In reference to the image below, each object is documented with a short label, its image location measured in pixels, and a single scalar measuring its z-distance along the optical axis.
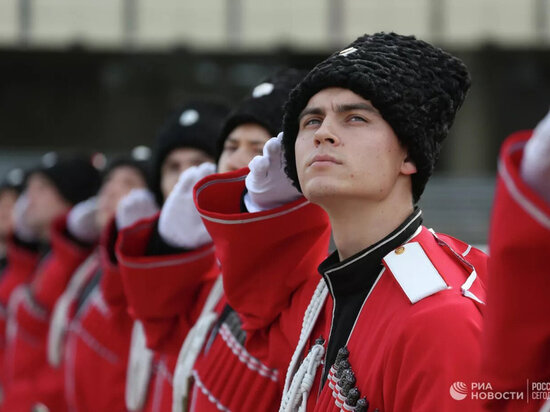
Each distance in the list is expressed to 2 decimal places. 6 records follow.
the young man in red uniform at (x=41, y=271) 10.12
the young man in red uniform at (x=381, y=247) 3.37
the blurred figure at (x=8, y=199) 13.78
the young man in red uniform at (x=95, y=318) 7.87
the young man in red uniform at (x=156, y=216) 6.23
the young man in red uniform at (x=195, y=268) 5.38
